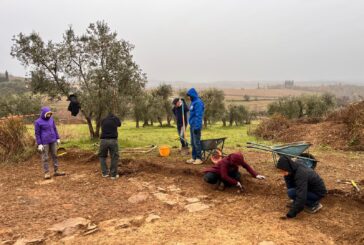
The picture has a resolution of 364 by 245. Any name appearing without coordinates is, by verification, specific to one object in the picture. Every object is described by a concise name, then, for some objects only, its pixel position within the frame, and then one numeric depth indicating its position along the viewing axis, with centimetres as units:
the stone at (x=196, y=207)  645
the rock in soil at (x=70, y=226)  562
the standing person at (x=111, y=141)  848
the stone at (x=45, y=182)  847
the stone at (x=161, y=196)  709
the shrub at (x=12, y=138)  1133
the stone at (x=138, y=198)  702
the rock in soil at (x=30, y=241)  524
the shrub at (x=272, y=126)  1778
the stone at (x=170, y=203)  679
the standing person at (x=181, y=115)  1069
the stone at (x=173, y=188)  769
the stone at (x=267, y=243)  498
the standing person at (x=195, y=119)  923
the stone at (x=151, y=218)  600
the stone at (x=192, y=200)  694
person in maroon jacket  701
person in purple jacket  862
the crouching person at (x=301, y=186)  563
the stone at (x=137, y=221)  587
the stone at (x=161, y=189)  764
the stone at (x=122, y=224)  575
